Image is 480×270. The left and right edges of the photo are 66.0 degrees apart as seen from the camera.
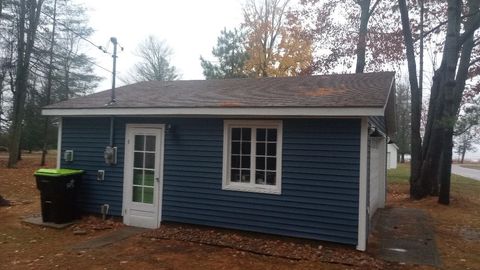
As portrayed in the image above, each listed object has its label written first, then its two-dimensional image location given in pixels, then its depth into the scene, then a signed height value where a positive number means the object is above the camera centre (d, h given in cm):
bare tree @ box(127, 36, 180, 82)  3434 +757
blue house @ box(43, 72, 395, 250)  620 -11
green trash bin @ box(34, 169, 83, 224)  758 -105
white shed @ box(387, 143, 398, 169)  3247 -17
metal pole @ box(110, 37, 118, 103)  830 +197
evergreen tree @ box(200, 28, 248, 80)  2511 +642
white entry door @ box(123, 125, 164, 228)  764 -63
